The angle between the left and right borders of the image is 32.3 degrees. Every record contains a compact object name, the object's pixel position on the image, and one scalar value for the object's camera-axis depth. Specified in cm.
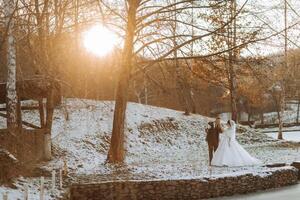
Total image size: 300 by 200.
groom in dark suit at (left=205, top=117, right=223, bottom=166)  2194
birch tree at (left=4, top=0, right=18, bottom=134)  1850
